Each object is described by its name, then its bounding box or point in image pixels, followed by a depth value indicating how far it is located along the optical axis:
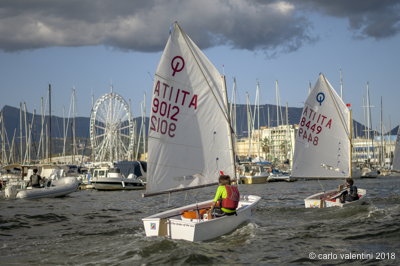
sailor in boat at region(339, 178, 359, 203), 26.31
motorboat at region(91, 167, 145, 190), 61.47
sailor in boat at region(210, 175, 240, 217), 18.08
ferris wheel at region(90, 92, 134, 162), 89.94
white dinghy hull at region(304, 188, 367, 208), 26.11
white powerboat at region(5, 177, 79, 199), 42.12
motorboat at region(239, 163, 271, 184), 77.13
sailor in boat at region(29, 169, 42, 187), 43.41
